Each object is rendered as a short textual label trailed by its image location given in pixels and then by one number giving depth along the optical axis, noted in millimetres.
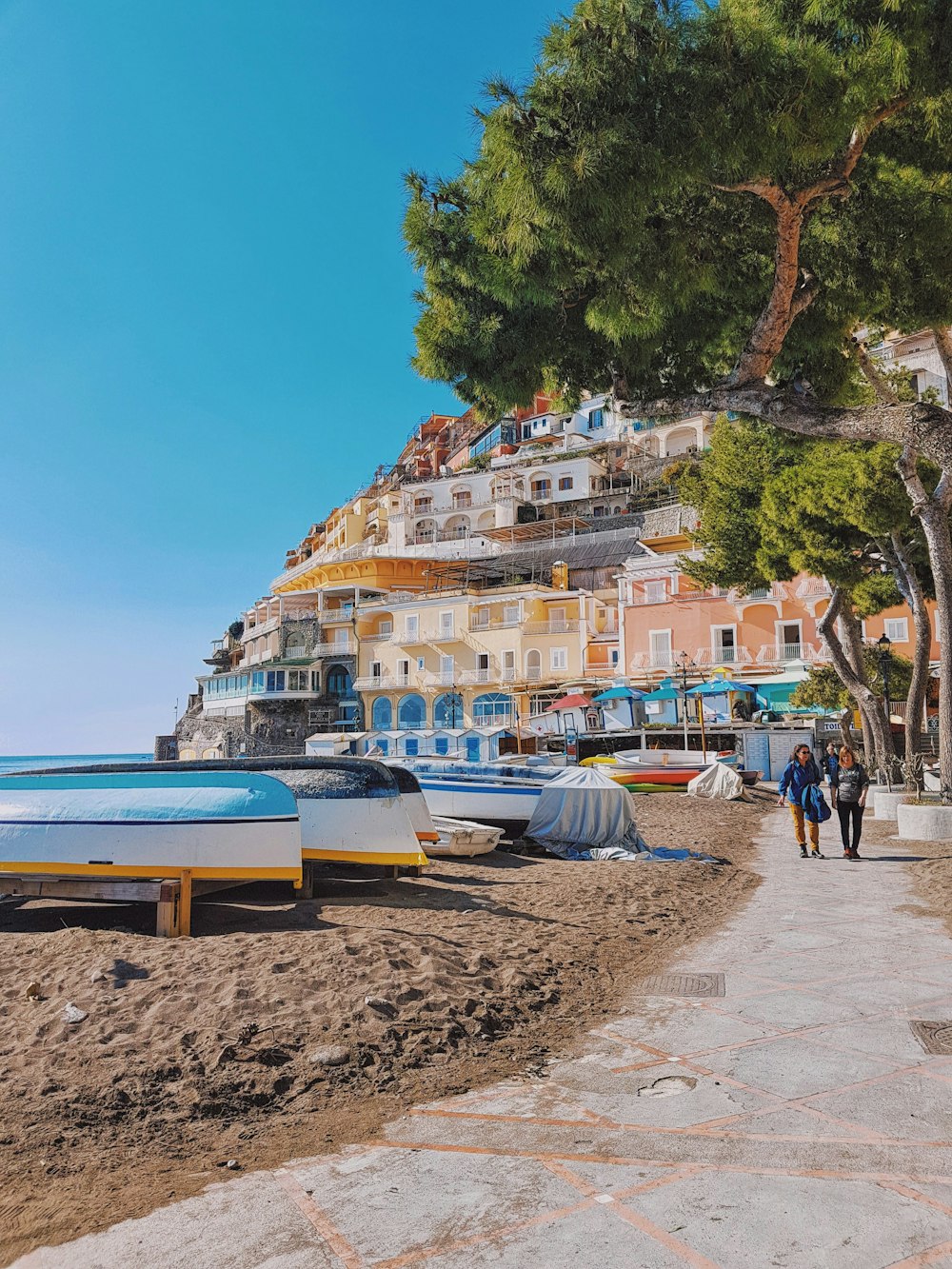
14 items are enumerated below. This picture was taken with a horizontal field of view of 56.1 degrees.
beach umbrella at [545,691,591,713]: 34594
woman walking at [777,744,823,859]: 11938
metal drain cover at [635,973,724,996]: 5484
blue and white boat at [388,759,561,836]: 13117
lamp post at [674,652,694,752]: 30794
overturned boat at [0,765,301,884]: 6828
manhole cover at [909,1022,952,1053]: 4219
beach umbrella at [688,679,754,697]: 28719
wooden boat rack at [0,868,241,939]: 6312
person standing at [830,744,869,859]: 11414
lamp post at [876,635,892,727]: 18328
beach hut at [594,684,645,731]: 35500
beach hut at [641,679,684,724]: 34781
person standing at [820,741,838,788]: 17627
